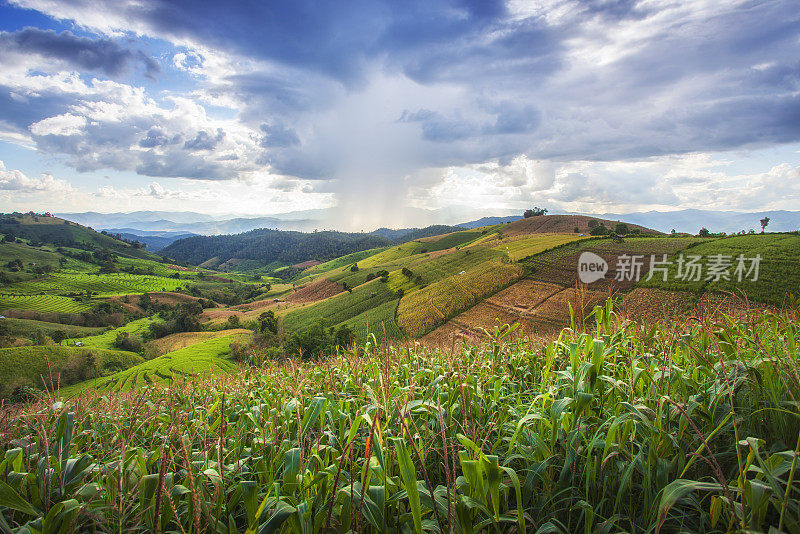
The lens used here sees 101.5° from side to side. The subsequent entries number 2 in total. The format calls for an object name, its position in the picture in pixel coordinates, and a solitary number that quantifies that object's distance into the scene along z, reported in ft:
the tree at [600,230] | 281.74
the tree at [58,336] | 247.91
